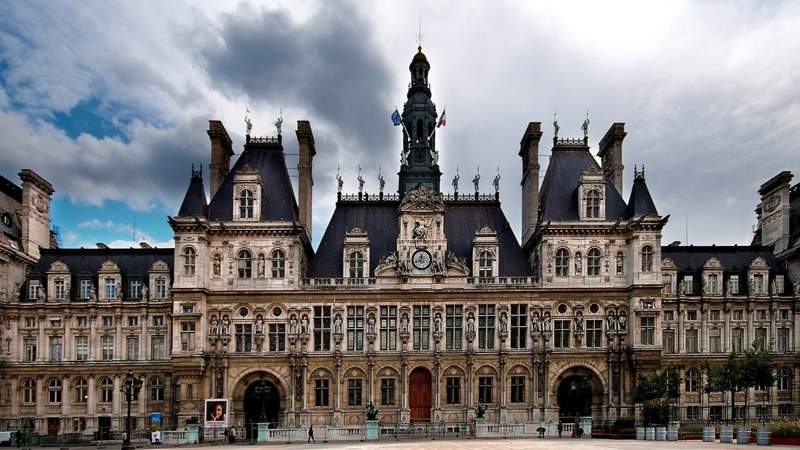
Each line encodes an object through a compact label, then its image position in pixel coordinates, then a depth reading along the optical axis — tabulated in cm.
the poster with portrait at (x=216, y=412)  5984
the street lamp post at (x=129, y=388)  4719
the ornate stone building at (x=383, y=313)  6512
